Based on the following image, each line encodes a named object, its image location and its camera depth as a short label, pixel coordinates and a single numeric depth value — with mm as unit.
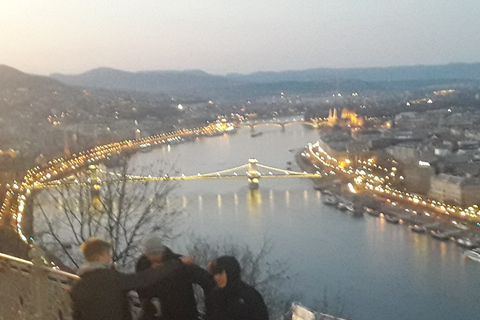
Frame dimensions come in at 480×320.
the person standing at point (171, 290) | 5312
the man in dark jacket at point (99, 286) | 5002
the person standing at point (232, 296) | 5210
